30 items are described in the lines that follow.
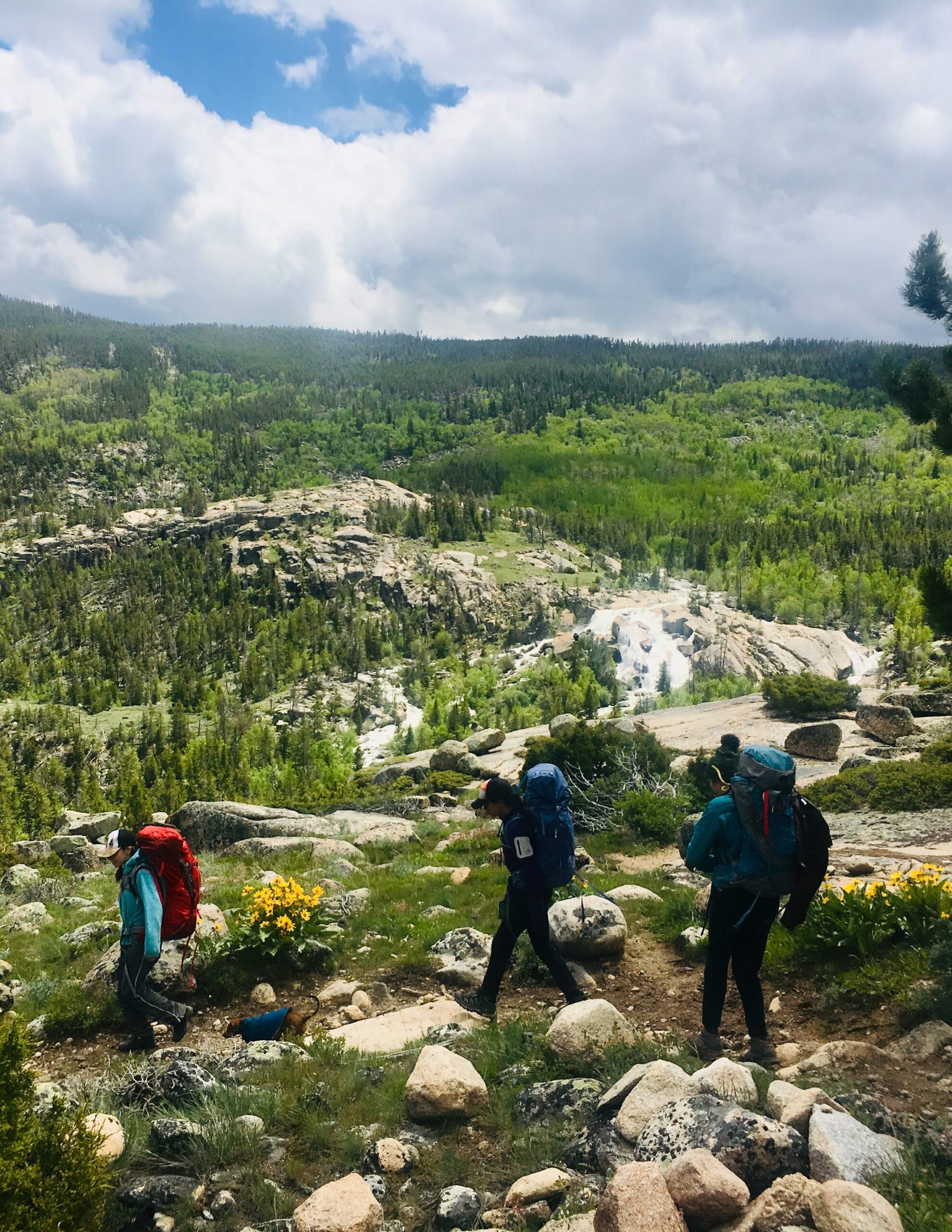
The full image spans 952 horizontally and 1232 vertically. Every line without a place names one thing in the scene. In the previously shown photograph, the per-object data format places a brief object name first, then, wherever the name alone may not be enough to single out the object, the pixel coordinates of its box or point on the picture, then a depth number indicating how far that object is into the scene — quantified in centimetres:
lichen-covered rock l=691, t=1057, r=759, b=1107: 494
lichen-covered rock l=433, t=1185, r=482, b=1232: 456
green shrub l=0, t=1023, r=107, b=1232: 345
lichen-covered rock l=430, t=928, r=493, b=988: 921
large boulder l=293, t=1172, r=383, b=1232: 433
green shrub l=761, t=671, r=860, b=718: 3516
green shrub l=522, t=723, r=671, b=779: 2391
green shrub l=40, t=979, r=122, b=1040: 816
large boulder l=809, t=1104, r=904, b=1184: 398
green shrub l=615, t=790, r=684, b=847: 1744
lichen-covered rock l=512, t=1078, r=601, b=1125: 538
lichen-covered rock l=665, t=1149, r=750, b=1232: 388
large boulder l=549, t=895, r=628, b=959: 920
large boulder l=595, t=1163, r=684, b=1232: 377
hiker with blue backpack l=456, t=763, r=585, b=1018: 707
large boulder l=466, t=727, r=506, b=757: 4591
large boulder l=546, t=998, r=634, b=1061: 617
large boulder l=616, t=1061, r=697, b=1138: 482
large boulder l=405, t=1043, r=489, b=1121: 562
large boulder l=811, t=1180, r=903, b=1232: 351
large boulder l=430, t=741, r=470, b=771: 4238
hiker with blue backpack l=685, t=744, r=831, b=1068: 593
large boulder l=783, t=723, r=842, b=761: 2702
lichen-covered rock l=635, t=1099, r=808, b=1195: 415
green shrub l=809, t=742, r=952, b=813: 1745
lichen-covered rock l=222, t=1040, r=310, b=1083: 639
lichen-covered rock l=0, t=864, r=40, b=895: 1773
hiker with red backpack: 738
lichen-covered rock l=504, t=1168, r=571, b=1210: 457
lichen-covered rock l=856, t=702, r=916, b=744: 2730
